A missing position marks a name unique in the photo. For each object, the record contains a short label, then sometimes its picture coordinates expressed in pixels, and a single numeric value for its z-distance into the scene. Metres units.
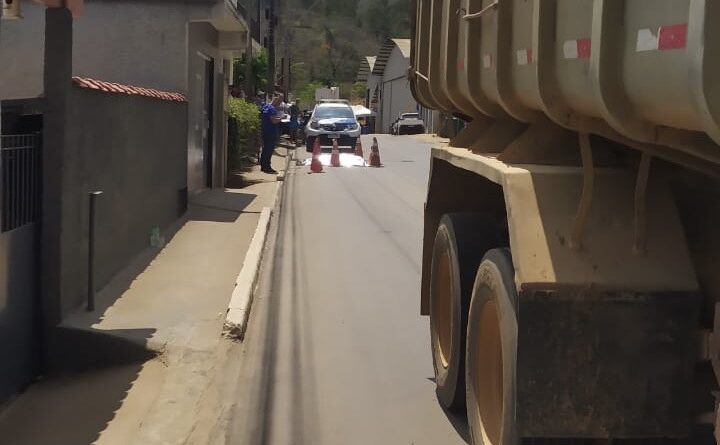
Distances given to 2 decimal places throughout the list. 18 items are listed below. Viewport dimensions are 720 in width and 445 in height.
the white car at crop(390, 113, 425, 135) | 64.06
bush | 20.03
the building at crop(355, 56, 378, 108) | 95.44
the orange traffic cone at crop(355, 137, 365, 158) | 30.61
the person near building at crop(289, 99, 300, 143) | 39.98
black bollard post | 7.76
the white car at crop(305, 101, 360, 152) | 33.16
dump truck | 2.88
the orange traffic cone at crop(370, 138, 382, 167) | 27.16
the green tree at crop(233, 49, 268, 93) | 39.25
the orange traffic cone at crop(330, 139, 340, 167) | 27.23
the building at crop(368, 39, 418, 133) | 76.69
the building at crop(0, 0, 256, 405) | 6.73
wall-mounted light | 6.27
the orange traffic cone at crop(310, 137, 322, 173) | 24.66
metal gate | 6.27
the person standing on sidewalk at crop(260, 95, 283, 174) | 22.05
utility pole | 44.25
